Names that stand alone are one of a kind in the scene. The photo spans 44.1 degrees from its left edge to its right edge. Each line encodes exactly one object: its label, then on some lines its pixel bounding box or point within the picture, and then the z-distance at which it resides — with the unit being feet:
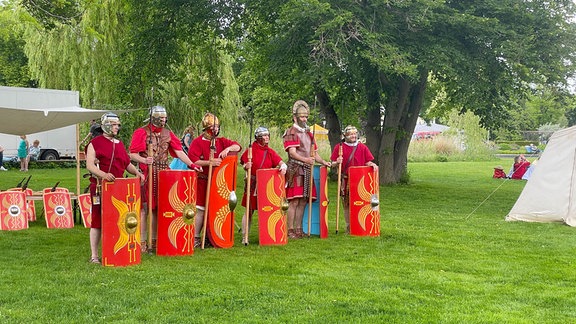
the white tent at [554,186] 35.81
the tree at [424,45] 43.68
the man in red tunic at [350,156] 30.58
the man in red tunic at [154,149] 24.76
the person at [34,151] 87.86
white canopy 30.22
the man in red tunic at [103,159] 22.44
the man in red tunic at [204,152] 26.53
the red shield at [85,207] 33.19
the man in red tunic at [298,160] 28.91
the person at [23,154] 77.87
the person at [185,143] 36.76
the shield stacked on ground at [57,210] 33.19
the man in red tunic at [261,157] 28.27
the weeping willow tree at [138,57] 53.36
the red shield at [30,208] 34.35
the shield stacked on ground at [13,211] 31.86
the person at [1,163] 76.07
